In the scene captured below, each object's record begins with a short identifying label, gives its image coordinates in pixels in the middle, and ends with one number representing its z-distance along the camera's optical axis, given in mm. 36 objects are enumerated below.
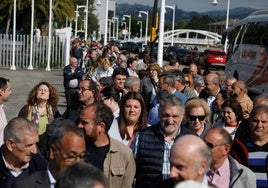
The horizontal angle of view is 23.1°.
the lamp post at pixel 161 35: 19441
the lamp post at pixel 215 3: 52100
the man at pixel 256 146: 6458
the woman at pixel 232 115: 8031
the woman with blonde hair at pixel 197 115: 7414
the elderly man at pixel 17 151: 5492
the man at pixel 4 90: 8945
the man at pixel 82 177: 3238
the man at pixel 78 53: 29359
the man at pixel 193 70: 15058
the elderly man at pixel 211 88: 11656
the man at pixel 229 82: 11585
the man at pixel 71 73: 15338
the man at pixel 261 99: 8211
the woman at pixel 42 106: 8914
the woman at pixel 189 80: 13349
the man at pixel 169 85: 10023
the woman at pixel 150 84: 11877
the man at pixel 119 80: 10734
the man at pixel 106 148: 5930
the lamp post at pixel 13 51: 36097
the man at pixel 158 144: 6156
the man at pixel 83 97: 8585
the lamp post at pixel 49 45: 36444
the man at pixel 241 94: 9992
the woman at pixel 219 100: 9555
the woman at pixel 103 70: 15705
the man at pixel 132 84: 10352
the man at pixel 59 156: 4746
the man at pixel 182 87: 11062
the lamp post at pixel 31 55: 36312
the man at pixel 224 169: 5602
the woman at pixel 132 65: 16312
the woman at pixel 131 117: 7172
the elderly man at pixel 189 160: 4352
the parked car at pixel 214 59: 51906
